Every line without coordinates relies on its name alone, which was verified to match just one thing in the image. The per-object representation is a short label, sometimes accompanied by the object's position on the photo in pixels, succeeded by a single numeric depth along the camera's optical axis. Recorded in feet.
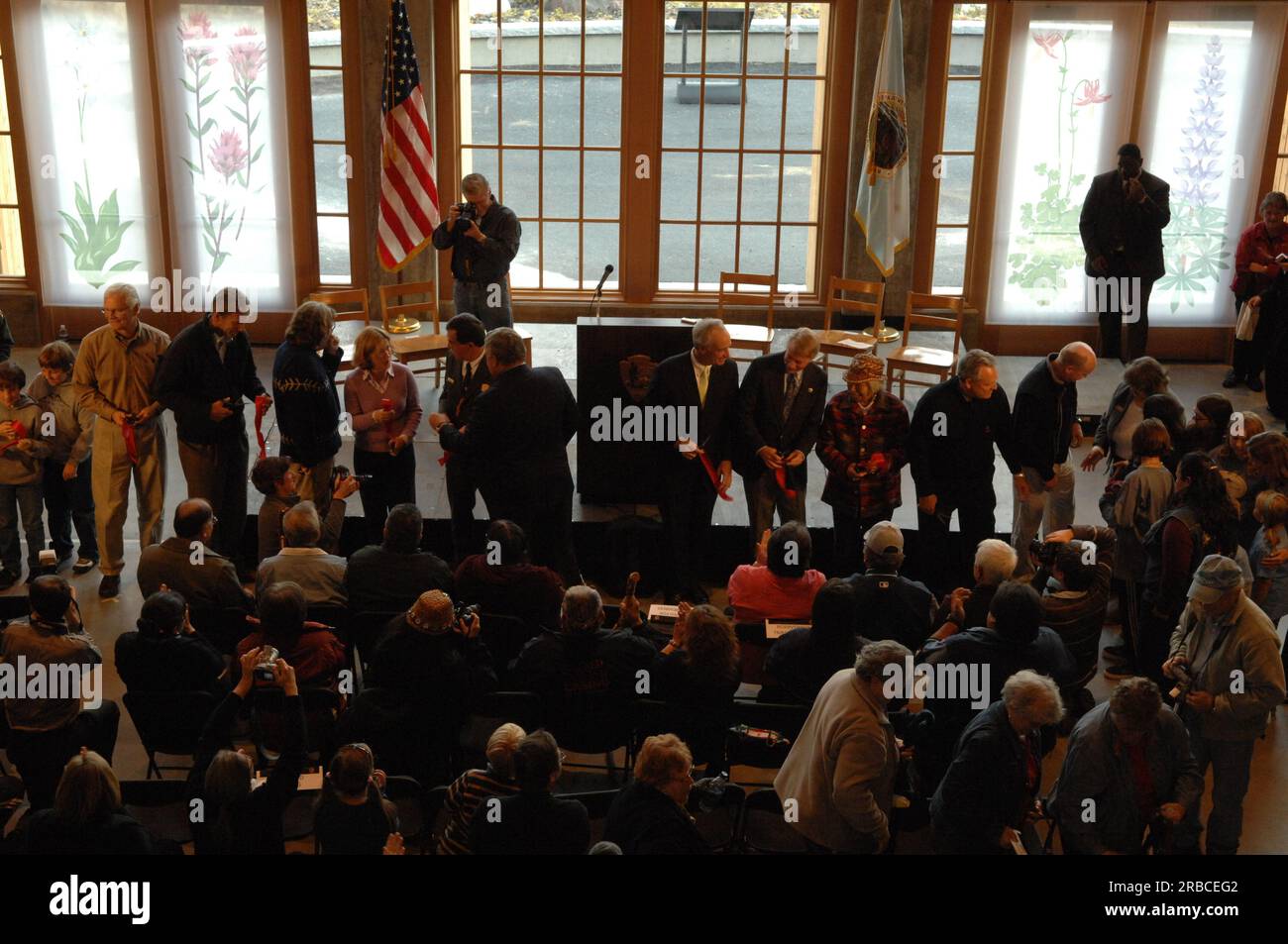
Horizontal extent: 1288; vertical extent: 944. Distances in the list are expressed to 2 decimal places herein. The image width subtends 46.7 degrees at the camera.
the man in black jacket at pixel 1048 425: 23.73
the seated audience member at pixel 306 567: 19.89
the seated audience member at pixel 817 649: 17.53
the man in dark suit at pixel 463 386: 23.38
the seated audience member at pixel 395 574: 19.66
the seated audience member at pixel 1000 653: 17.31
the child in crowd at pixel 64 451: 24.45
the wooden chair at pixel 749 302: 32.19
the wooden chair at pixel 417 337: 31.91
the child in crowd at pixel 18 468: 24.16
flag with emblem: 34.42
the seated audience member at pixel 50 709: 17.56
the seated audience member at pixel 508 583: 19.74
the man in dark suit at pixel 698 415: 23.71
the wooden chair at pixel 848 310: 32.65
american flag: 33.68
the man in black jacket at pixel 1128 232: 34.35
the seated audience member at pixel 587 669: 17.84
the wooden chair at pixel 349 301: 33.09
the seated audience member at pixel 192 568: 20.26
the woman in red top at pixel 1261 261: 33.81
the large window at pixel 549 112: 35.45
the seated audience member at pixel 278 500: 21.76
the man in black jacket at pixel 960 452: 23.45
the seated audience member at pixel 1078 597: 19.02
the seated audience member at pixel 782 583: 19.51
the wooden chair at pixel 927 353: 31.60
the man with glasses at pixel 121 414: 24.14
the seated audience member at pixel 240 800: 14.99
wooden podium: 25.95
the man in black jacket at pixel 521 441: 22.85
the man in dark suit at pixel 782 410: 23.82
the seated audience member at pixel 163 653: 17.76
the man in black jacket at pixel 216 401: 23.82
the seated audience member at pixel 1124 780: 16.25
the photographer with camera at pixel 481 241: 30.71
